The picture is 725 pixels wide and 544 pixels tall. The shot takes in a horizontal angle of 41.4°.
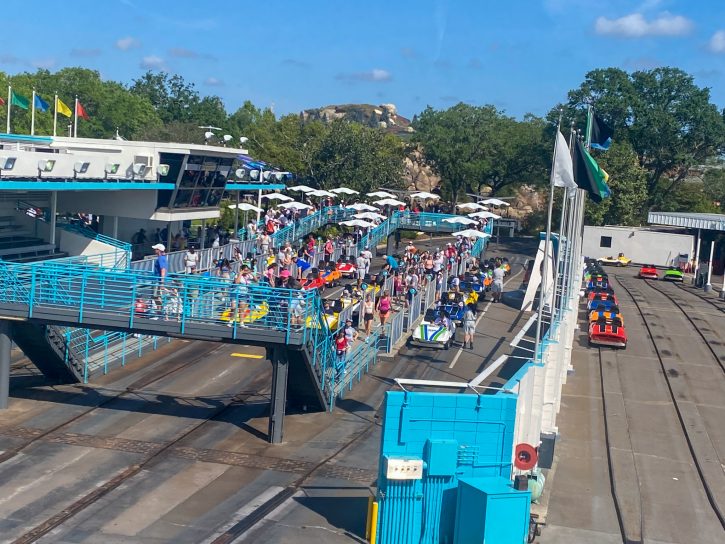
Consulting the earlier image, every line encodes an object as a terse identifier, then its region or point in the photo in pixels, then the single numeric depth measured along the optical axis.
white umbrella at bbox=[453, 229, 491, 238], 45.81
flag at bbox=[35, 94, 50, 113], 41.05
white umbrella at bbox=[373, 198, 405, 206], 56.94
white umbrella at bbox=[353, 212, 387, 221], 53.16
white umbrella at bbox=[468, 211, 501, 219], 55.22
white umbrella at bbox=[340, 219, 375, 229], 48.91
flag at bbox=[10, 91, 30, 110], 40.75
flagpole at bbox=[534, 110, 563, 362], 19.80
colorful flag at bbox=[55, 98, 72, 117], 42.81
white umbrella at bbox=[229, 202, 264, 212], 49.89
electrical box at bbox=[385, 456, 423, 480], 15.03
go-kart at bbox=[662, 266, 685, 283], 61.09
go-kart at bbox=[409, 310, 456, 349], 30.83
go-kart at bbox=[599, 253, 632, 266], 67.00
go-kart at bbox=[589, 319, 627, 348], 36.09
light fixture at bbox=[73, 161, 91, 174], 34.34
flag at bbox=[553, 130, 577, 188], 20.94
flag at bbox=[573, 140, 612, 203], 23.45
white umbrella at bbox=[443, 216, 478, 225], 53.59
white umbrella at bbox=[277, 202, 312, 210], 52.76
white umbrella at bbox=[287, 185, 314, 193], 59.84
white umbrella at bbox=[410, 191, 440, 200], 61.59
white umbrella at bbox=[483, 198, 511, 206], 62.28
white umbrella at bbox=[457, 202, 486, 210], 58.54
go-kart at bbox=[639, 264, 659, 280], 61.41
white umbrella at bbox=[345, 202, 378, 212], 57.22
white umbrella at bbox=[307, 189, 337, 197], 59.06
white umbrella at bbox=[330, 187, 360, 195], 63.72
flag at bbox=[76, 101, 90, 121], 43.80
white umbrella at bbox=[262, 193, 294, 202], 56.53
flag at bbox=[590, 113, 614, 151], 28.94
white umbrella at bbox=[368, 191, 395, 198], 63.01
